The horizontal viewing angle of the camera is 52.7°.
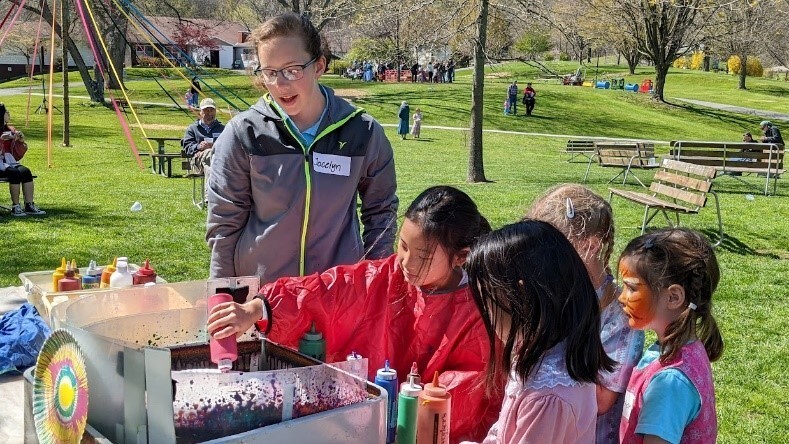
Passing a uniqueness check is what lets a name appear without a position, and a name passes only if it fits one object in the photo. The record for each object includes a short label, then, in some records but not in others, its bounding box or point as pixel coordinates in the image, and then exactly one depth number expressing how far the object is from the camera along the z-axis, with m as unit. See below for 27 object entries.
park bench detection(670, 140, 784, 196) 13.15
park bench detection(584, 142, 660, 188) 14.56
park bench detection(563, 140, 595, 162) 20.39
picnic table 14.15
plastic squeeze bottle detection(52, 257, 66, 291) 3.27
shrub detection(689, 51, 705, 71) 61.75
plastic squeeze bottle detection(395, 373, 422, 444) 1.76
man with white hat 10.12
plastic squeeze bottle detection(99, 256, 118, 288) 3.32
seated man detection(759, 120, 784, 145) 18.11
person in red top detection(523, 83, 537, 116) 31.58
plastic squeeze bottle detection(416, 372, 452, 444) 1.77
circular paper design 1.53
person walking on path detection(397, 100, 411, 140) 24.73
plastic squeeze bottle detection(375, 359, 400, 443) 1.84
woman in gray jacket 2.52
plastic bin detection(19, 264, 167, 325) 2.88
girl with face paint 1.87
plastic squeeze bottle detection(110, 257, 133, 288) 3.21
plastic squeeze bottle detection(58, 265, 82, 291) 3.21
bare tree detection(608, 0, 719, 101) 28.59
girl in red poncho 2.05
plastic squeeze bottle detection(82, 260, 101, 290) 3.37
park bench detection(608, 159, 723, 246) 8.15
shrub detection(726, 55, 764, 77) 56.34
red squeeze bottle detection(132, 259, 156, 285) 3.21
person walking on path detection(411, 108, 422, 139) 24.64
